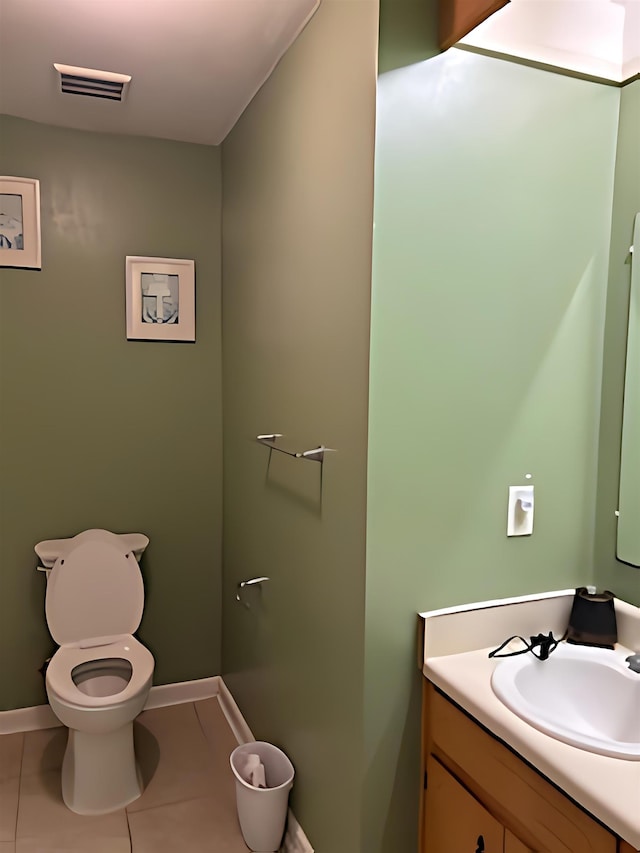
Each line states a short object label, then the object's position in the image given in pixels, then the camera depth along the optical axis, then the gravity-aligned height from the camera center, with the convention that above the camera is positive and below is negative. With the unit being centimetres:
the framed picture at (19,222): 261 +54
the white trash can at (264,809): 203 -132
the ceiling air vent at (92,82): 220 +94
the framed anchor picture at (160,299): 279 +27
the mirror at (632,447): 175 -19
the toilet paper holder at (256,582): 238 -75
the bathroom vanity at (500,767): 117 -75
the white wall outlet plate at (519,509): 176 -35
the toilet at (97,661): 227 -108
